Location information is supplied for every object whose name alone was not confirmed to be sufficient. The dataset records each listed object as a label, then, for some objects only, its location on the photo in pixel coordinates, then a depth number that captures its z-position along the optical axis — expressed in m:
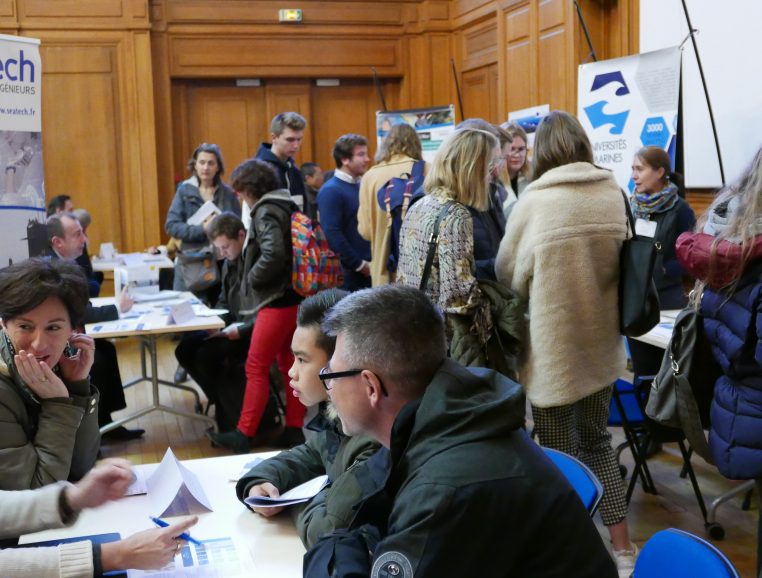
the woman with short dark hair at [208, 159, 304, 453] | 4.48
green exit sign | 9.38
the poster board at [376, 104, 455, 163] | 7.88
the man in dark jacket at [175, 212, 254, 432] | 4.99
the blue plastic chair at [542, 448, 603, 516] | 1.96
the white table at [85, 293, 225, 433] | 4.59
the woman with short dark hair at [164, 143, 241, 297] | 6.15
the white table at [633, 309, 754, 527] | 3.55
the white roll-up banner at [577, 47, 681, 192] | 5.46
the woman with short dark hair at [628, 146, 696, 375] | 4.48
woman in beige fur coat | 3.11
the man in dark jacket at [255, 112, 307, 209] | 5.54
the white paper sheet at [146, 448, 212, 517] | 2.08
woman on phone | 2.16
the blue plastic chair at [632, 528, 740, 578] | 1.47
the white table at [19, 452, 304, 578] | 1.82
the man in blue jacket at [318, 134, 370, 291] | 5.25
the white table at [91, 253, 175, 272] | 7.11
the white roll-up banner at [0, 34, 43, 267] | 3.42
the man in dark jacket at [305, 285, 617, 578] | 1.35
